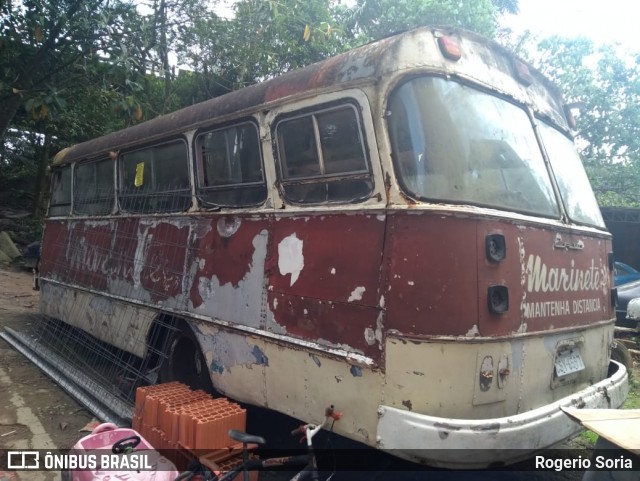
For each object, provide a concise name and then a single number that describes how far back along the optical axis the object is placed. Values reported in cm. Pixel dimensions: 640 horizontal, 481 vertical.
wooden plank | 211
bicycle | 252
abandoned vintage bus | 254
